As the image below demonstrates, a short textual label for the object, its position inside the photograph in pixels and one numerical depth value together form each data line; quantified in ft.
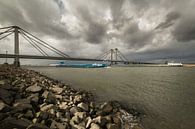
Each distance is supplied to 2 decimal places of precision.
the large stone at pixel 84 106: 18.44
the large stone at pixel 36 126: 10.23
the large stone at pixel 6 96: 14.80
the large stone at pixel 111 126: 14.67
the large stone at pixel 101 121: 14.89
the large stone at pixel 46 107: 15.58
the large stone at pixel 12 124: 9.98
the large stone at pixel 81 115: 15.71
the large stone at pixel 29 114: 12.75
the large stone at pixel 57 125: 12.24
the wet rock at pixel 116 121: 16.45
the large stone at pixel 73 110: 16.88
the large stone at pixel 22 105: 13.61
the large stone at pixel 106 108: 19.24
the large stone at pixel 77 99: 21.75
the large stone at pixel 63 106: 17.97
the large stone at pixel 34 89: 20.60
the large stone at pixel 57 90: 26.39
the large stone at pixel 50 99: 18.83
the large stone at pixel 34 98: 17.00
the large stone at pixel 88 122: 14.33
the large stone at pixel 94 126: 13.84
